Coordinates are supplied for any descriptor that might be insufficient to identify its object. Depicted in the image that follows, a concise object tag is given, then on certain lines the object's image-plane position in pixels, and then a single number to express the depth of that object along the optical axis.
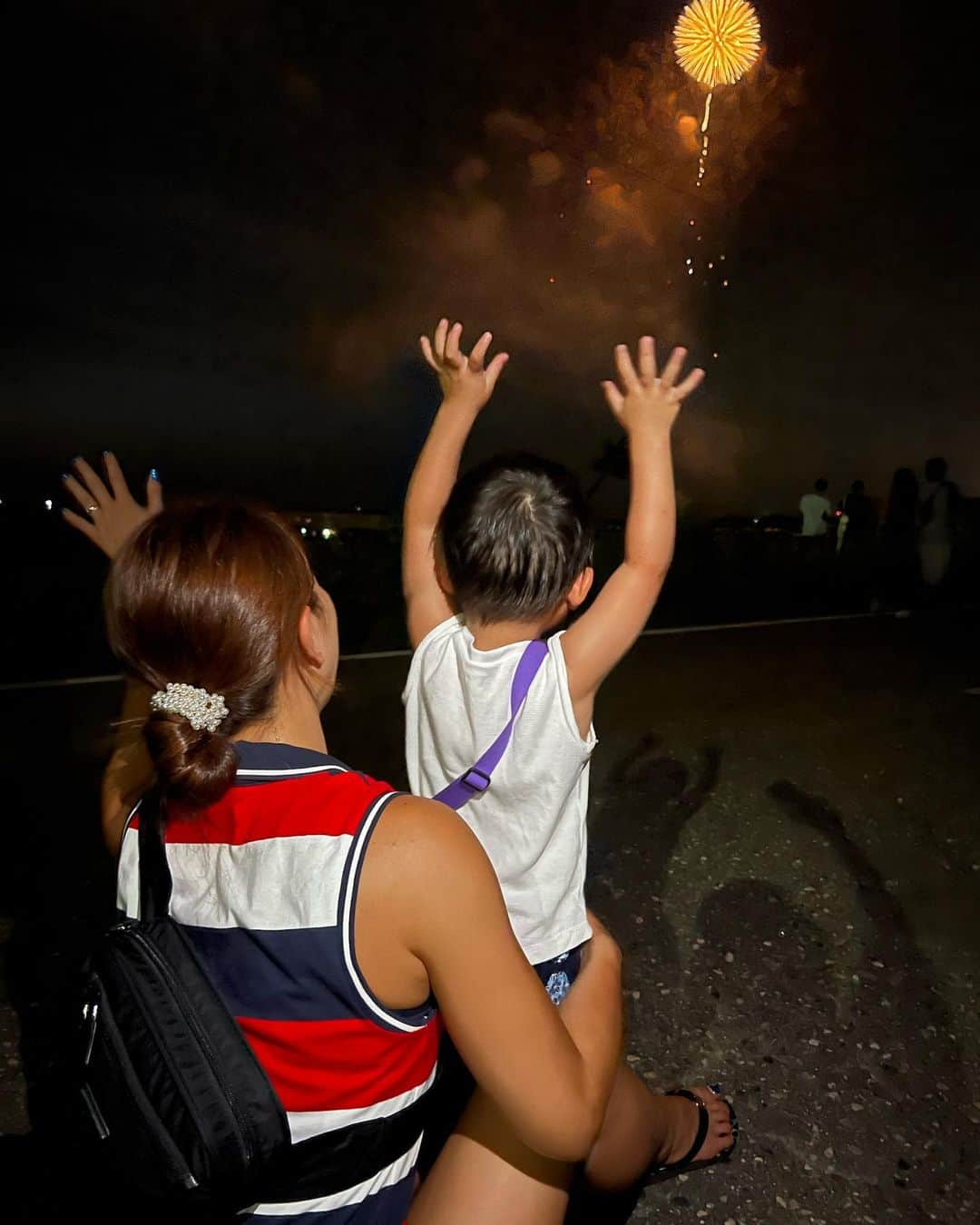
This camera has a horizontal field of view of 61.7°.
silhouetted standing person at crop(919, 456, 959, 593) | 10.07
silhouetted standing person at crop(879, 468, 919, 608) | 11.35
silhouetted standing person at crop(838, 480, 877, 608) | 12.77
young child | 1.50
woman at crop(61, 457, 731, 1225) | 0.98
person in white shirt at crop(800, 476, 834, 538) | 12.15
